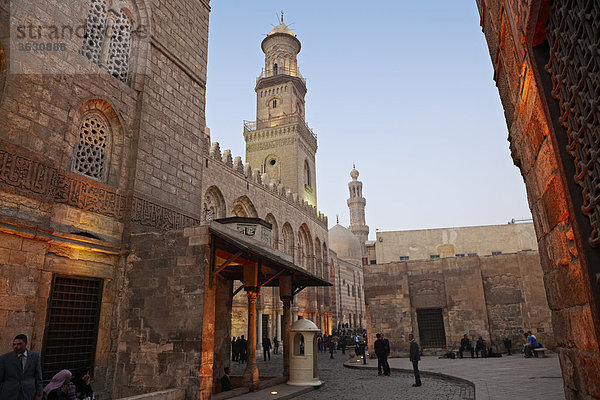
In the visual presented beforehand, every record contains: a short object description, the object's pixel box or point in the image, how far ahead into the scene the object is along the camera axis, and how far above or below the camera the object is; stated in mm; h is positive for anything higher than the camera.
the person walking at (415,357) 8992 -952
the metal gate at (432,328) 16750 -542
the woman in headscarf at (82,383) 4652 -717
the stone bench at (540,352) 13536 -1320
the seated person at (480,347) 14962 -1236
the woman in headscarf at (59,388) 4422 -722
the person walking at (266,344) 18094 -1158
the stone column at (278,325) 24234 -415
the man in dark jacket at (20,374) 3982 -517
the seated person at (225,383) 8445 -1348
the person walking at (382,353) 11086 -1022
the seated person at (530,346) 13836 -1137
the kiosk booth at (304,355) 9125 -871
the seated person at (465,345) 15168 -1162
